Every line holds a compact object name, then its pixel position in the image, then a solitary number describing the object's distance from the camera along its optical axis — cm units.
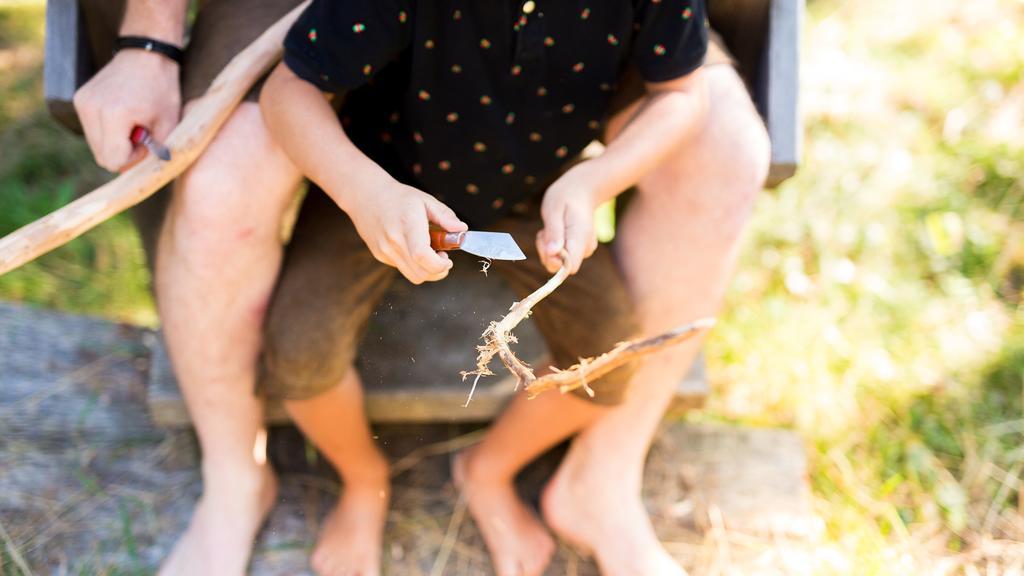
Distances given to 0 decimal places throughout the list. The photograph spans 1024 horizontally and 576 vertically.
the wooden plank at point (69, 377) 155
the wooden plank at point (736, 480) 148
